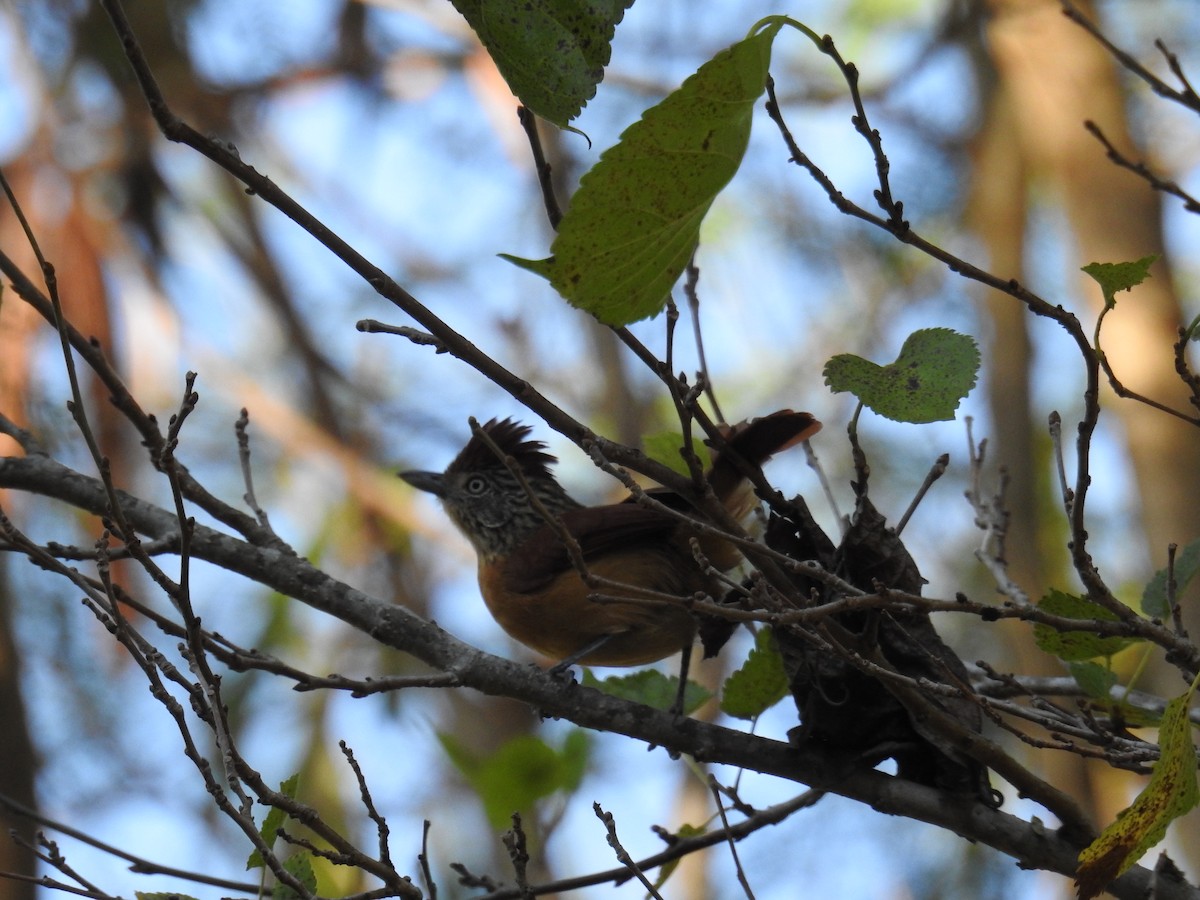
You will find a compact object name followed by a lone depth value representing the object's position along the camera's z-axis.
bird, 7.86
